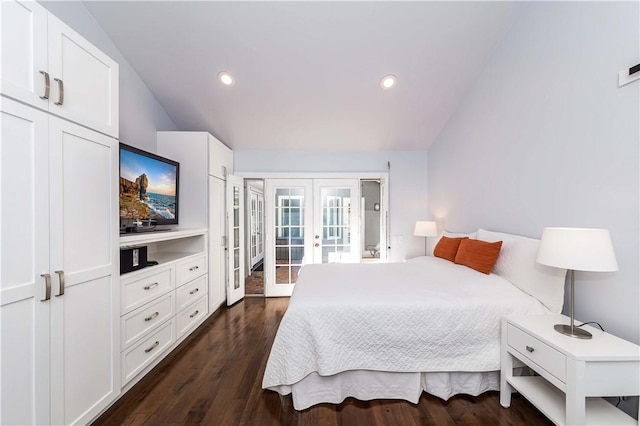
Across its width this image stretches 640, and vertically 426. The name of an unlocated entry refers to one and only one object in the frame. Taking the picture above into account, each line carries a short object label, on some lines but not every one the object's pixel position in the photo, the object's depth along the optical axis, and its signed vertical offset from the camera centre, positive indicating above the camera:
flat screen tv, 2.06 +0.21
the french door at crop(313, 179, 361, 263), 4.04 -0.16
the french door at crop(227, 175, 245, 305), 3.53 -0.38
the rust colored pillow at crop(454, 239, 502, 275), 2.21 -0.40
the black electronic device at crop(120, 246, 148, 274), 1.80 -0.35
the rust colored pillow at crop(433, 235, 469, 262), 2.81 -0.42
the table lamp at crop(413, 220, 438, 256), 3.56 -0.25
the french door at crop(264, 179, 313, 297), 3.99 -0.32
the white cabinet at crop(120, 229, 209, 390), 1.81 -0.77
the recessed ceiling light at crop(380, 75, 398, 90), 2.80 +1.44
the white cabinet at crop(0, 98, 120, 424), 1.13 -0.30
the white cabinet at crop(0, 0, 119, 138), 1.14 +0.73
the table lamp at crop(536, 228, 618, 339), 1.31 -0.21
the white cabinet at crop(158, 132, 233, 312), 3.04 +0.45
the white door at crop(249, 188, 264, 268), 4.83 -0.33
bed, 1.63 -0.87
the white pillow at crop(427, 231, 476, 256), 2.87 -0.35
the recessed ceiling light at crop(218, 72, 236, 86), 2.74 +1.44
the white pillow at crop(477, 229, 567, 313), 1.72 -0.45
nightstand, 1.21 -0.79
